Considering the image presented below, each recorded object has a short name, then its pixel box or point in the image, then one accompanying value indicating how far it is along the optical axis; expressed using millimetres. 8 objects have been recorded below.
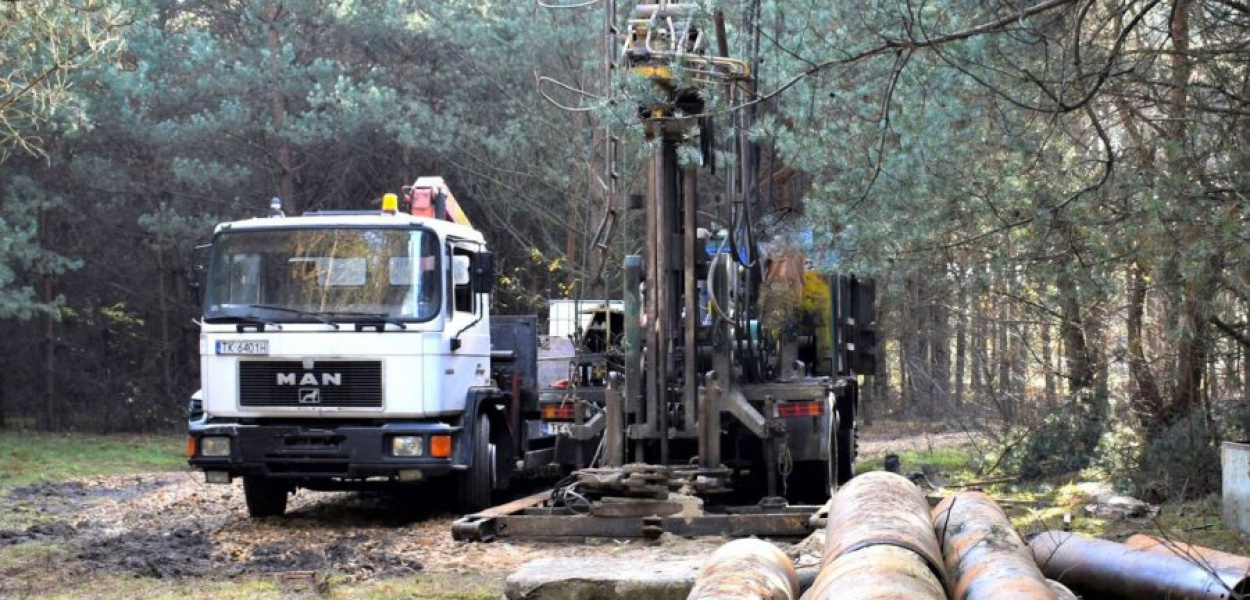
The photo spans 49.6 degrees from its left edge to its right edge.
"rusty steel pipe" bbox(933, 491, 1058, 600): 5480
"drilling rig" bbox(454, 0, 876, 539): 10258
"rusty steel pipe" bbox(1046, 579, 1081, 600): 6297
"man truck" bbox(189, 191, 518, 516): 11453
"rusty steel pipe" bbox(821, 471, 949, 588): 5914
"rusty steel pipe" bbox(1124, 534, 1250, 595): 6086
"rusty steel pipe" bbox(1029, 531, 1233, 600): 6207
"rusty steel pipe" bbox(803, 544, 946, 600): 4984
